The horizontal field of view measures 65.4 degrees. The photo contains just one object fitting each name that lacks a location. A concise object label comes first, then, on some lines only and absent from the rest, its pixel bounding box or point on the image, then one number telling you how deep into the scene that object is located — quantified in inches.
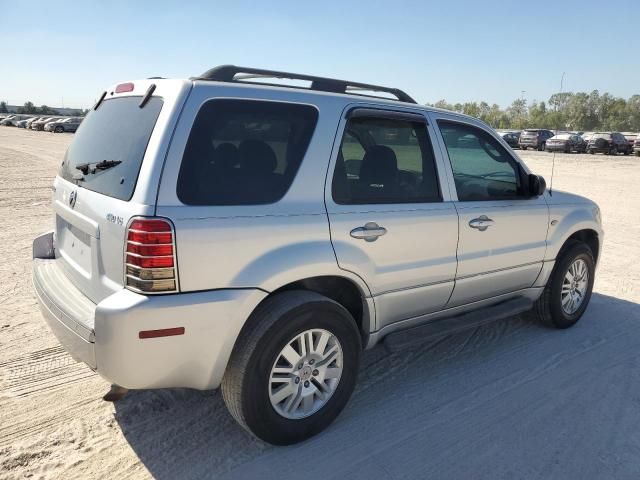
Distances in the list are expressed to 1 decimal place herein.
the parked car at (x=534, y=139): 1514.5
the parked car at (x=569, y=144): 1400.6
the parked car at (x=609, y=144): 1403.8
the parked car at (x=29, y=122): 2267.7
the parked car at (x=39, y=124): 2144.1
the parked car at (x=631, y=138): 1406.1
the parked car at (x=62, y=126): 1985.7
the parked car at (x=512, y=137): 1623.6
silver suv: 92.2
